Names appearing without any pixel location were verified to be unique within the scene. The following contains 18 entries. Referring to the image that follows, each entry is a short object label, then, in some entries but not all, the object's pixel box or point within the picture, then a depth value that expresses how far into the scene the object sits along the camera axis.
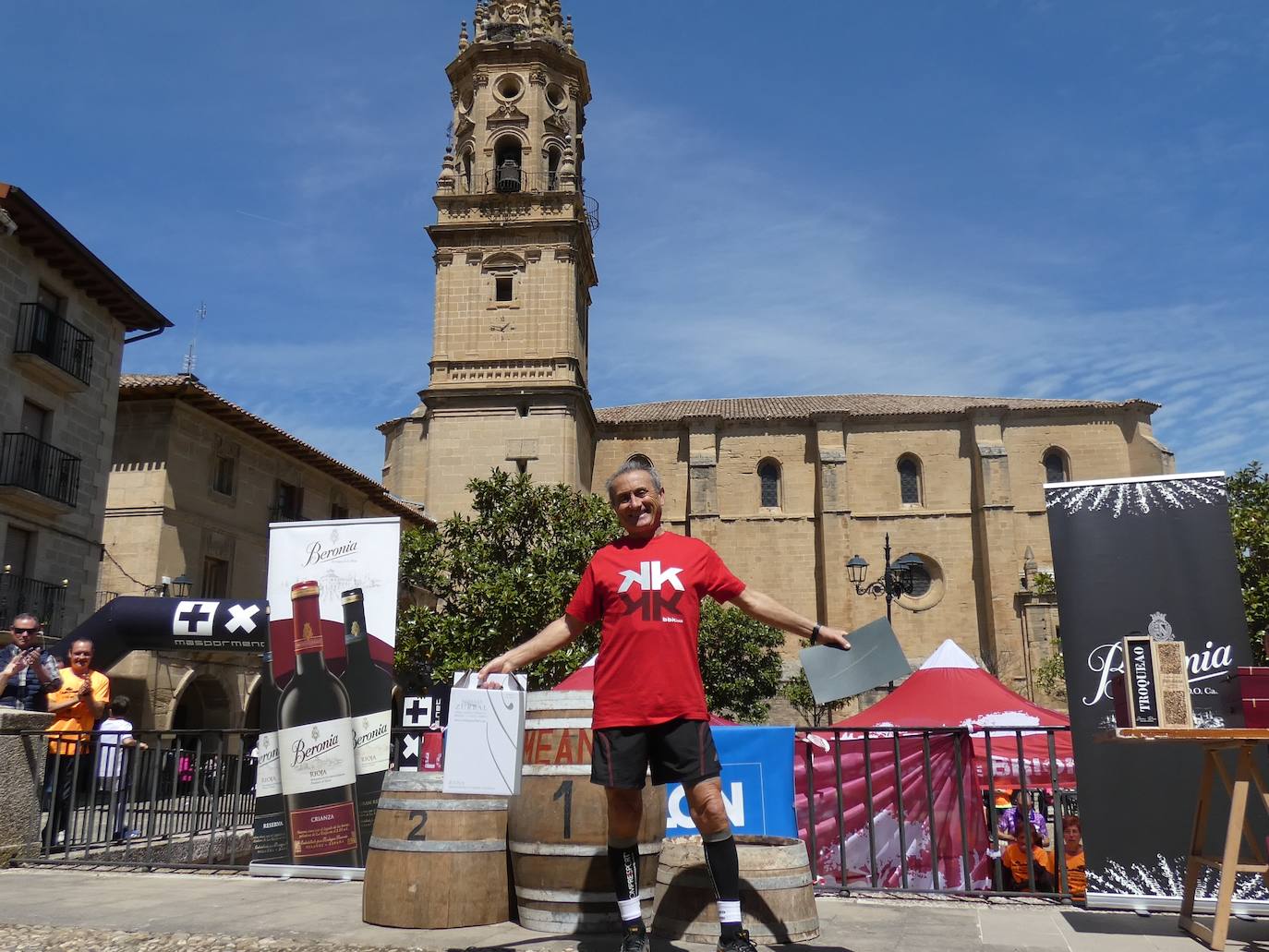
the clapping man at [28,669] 7.18
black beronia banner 4.78
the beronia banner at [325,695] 6.12
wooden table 3.94
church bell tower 31.09
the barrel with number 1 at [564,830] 4.14
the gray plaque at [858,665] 4.71
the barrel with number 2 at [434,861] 4.27
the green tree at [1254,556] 17.95
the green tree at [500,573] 19.02
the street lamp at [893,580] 17.91
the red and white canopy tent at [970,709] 10.32
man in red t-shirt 3.49
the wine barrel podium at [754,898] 3.97
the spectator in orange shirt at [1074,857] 6.65
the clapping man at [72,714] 7.20
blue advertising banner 5.93
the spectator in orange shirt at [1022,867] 6.90
